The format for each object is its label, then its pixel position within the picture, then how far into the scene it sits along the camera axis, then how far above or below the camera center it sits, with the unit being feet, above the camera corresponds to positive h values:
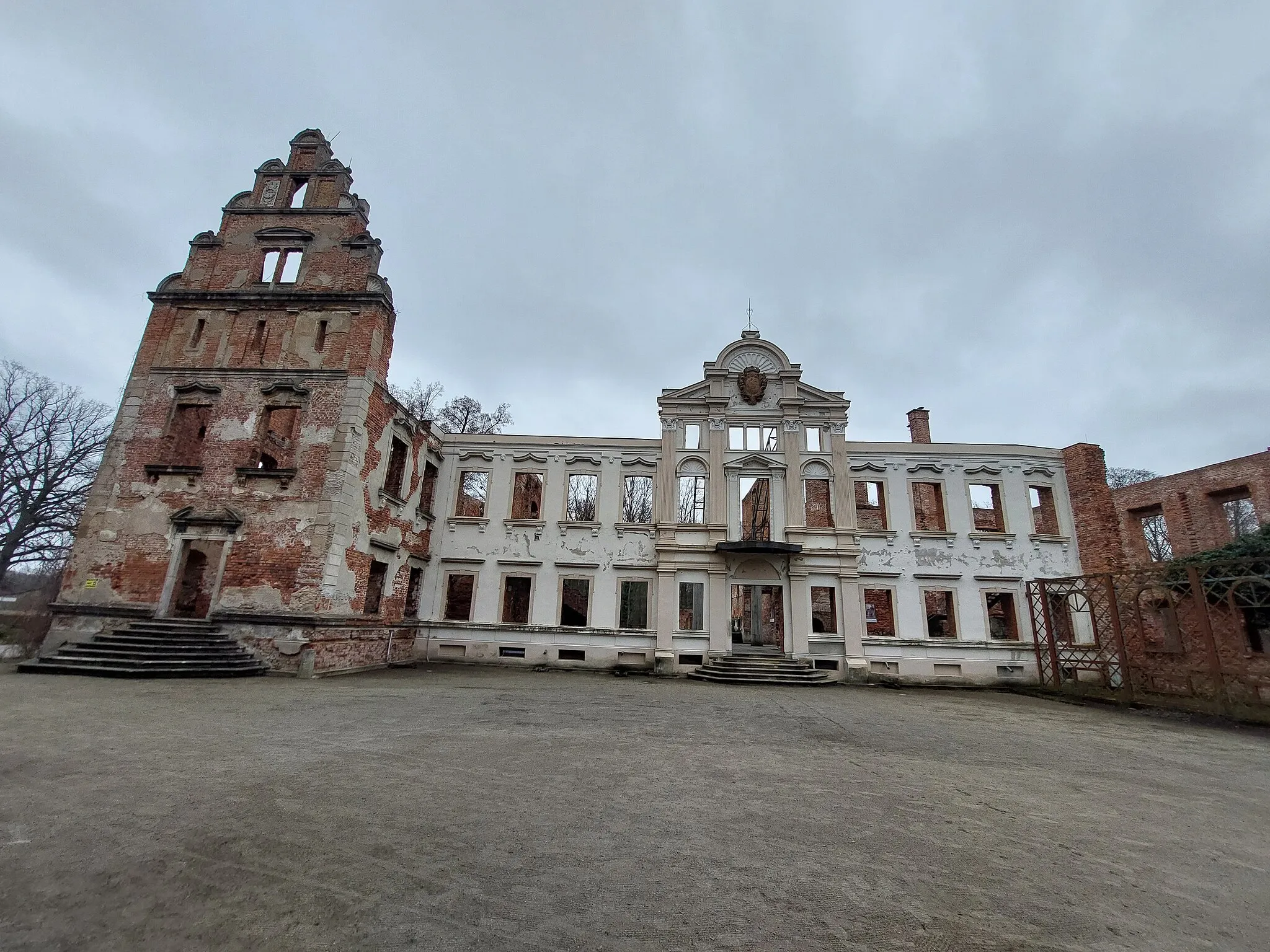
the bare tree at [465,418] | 101.45 +36.58
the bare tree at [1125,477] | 120.67 +36.72
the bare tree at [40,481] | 80.74 +17.29
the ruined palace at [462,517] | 47.98 +10.91
